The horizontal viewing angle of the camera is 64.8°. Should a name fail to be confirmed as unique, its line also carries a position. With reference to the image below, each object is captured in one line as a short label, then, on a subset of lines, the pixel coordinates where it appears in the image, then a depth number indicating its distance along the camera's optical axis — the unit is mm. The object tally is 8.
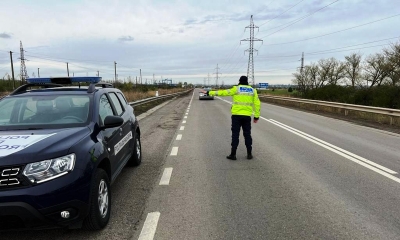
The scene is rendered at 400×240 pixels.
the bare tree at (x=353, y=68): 58050
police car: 2904
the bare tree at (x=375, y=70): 43531
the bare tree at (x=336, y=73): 62806
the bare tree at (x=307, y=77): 68806
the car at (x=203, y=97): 41819
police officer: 7242
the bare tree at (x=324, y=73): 66625
